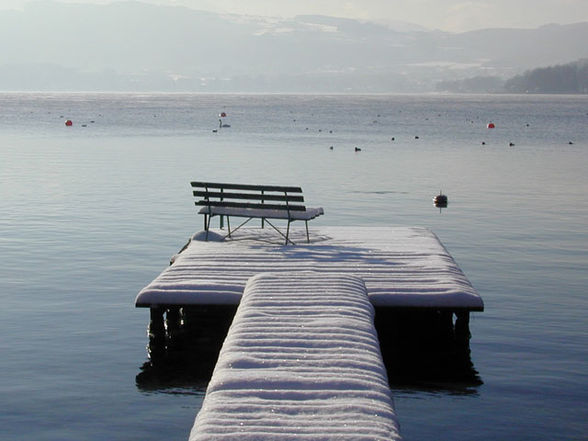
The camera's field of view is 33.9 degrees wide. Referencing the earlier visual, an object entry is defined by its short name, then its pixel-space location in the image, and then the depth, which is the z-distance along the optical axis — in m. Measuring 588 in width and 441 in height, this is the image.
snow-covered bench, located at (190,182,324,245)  21.64
